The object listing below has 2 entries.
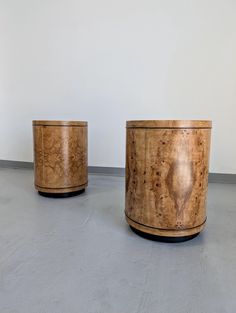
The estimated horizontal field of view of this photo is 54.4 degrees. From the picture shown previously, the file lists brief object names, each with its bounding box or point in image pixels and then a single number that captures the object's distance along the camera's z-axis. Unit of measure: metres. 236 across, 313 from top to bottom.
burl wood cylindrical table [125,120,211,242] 1.32
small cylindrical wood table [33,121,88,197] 2.12
